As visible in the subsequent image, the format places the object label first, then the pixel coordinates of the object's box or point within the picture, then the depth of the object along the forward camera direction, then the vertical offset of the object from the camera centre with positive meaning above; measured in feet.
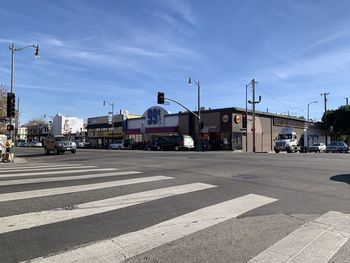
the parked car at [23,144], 311.68 -2.58
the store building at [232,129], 193.06 +7.16
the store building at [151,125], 223.10 +9.97
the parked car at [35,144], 282.05 -2.20
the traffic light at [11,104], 93.50 +8.59
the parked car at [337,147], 174.74 -1.45
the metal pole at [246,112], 187.48 +14.54
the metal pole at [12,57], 107.96 +22.62
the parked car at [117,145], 235.48 -1.96
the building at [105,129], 270.67 +9.38
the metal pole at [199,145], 174.66 -1.11
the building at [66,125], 358.72 +14.71
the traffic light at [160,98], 147.13 +16.20
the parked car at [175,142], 182.29 +0.03
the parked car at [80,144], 275.32 -2.20
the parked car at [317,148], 196.03 -2.16
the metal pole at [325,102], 247.85 +25.70
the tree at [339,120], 263.08 +15.80
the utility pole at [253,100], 186.19 +19.98
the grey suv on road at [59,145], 121.60 -1.16
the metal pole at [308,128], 250.25 +8.38
